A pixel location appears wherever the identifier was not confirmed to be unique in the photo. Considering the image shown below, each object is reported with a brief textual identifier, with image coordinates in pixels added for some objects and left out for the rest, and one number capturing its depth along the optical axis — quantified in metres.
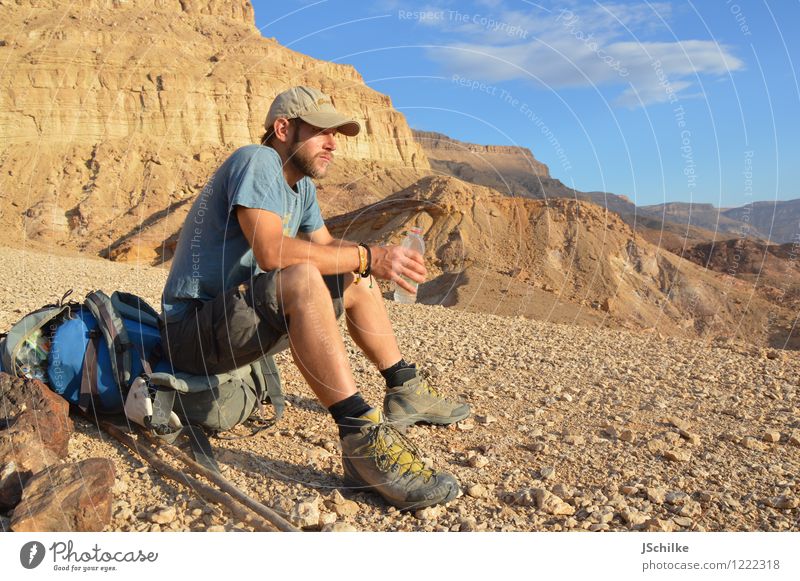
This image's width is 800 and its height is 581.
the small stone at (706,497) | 2.83
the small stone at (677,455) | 3.25
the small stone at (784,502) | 2.75
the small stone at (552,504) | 2.70
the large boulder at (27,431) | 2.55
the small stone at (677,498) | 2.80
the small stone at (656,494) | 2.81
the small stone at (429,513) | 2.65
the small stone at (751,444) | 3.49
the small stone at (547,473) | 3.02
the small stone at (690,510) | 2.70
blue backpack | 3.11
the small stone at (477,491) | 2.84
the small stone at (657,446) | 3.38
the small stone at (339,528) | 2.49
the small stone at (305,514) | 2.54
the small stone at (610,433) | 3.66
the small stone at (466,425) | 3.74
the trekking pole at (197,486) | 2.47
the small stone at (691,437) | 3.54
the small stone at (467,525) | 2.57
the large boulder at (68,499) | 2.31
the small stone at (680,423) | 3.75
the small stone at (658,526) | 2.58
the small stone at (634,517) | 2.62
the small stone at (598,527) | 2.58
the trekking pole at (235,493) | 2.45
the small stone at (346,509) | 2.67
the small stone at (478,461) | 3.17
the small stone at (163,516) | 2.49
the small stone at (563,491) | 2.83
